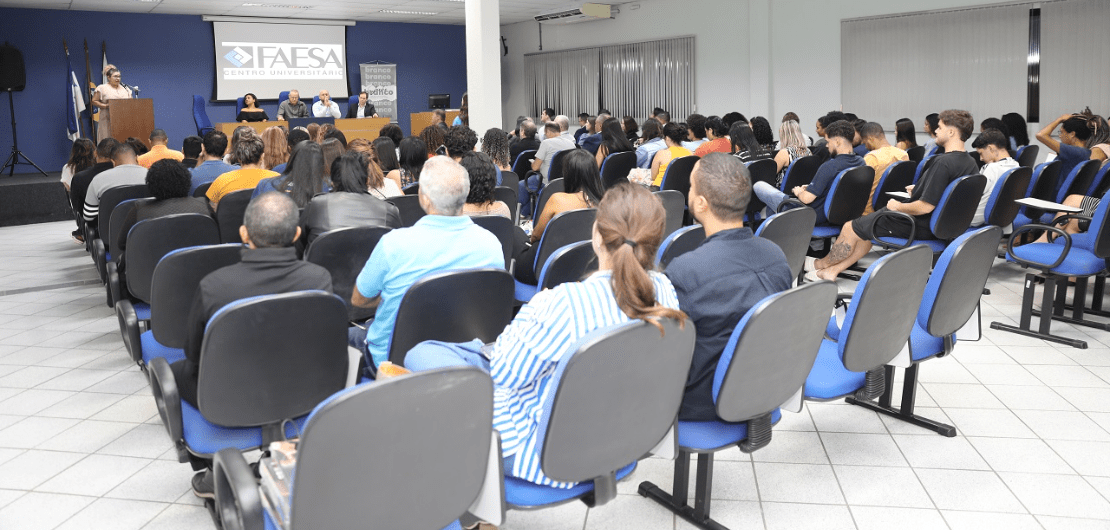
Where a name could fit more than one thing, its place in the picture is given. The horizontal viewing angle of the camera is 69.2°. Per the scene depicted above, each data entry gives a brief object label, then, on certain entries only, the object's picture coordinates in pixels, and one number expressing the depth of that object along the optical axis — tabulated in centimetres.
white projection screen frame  1623
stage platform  1045
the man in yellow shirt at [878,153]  646
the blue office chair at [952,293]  289
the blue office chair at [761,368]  217
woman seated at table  1315
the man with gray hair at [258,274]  244
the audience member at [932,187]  536
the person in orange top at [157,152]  754
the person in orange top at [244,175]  522
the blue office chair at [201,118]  1437
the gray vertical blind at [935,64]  984
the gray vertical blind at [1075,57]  901
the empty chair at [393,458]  151
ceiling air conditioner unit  1459
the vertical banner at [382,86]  1780
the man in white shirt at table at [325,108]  1395
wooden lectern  1100
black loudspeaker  1251
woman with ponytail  197
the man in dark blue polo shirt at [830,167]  592
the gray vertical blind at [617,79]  1434
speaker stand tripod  1230
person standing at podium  1117
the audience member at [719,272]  232
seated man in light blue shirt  287
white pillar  954
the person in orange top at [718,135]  810
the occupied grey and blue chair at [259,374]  226
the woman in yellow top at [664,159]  722
